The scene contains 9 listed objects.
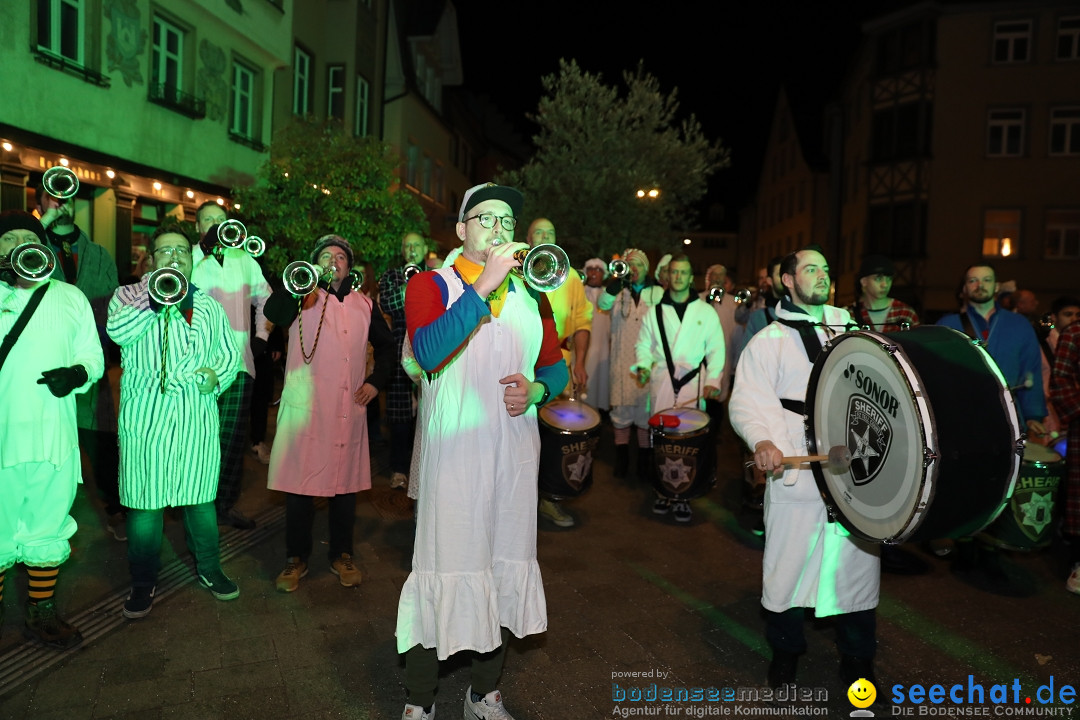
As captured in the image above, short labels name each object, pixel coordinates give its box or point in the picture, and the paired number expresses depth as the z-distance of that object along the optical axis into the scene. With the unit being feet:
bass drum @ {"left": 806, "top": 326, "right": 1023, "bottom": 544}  9.97
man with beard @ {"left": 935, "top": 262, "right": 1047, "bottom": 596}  20.29
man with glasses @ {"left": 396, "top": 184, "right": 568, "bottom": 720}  10.85
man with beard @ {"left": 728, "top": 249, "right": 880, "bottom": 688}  12.64
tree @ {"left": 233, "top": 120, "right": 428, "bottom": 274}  47.88
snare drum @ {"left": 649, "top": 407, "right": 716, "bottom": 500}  21.94
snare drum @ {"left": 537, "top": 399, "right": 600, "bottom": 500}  20.34
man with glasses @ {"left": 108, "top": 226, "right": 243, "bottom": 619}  14.90
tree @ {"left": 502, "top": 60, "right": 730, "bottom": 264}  71.72
